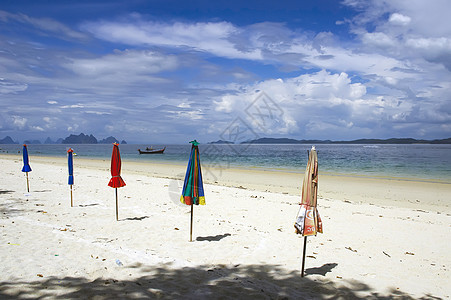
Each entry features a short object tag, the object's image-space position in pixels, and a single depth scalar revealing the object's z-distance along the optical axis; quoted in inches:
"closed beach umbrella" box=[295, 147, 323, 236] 185.6
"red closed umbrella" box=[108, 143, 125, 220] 327.0
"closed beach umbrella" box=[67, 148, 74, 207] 387.2
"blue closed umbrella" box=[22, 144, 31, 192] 464.1
